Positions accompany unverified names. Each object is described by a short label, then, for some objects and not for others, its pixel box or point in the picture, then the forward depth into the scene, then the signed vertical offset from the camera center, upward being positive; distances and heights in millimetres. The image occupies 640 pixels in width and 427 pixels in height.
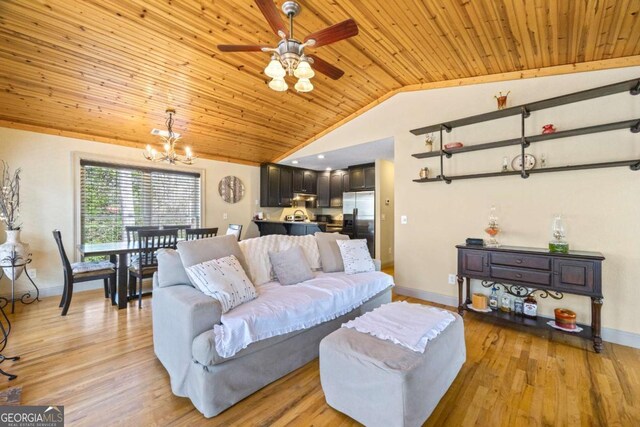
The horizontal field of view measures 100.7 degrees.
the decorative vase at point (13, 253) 3209 -491
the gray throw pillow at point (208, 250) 2166 -332
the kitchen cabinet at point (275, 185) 6387 +631
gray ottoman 1384 -948
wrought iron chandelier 3562 +817
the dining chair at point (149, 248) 3393 -477
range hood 7033 +301
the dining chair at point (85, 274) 3146 -781
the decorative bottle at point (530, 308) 2836 -1056
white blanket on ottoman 1627 -778
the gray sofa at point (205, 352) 1611 -979
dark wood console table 2373 -643
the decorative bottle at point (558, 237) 2561 -284
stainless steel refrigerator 5801 -124
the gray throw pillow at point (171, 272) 2160 -493
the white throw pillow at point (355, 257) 3027 -541
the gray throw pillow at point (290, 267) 2617 -567
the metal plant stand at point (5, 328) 1938 -1190
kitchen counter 5629 -355
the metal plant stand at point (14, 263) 3211 -627
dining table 3287 -648
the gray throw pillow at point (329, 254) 3062 -509
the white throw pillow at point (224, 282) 1947 -538
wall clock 5840 +505
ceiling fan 1783 +1206
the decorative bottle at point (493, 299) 3082 -1052
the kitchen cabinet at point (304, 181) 6859 +805
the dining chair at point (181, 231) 4309 -375
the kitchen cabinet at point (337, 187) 6969 +625
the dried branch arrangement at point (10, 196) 3396 +213
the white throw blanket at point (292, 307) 1706 -750
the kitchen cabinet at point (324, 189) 7199 +593
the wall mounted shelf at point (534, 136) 2416 +773
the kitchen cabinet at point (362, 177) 6051 +783
